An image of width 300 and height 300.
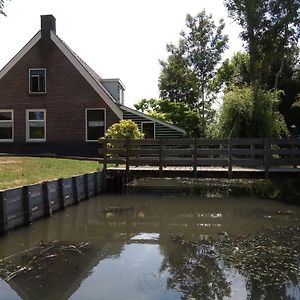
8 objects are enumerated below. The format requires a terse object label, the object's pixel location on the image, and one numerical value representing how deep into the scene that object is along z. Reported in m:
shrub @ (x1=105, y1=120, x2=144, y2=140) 13.05
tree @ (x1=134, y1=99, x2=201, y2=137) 26.22
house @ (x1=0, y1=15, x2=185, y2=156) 17.01
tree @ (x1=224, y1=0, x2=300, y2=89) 15.65
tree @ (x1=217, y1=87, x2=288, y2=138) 14.08
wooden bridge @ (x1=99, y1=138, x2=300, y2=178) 10.51
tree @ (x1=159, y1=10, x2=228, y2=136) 23.54
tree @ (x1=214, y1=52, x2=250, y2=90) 23.68
